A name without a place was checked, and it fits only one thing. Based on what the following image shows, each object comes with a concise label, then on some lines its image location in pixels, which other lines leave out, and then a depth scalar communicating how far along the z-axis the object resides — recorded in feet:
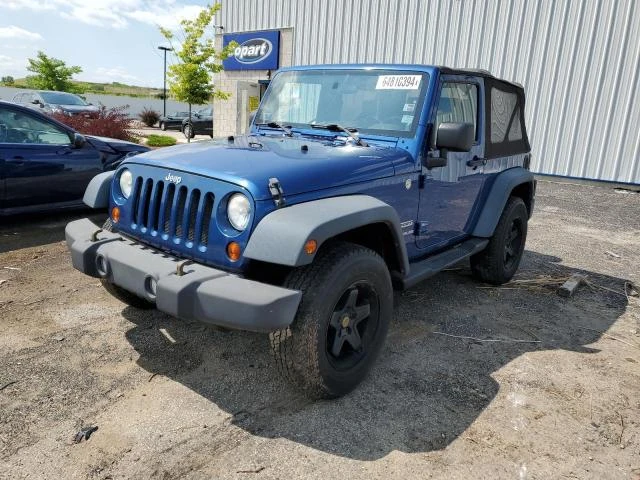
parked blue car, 18.26
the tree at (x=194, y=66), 42.16
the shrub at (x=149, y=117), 94.99
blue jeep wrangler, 8.02
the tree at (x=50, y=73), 87.84
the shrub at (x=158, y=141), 52.79
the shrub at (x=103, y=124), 37.47
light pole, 103.80
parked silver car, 51.19
